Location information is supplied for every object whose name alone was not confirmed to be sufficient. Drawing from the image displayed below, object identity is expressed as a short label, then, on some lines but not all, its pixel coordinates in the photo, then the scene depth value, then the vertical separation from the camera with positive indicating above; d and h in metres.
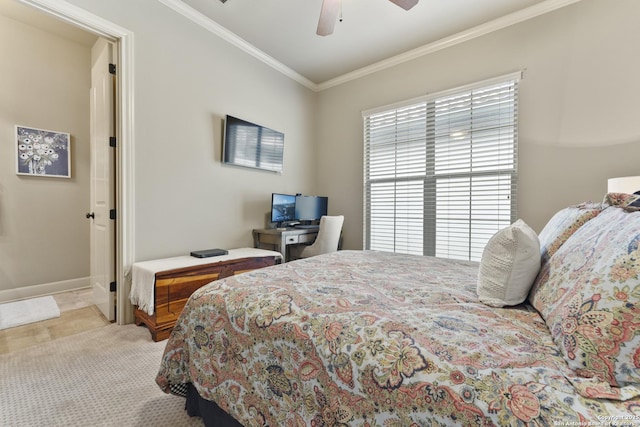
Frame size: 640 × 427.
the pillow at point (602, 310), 0.55 -0.24
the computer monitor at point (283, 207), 3.42 +0.01
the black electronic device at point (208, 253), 2.59 -0.44
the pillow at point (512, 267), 1.00 -0.21
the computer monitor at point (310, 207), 3.68 +0.02
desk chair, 3.32 -0.35
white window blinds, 2.82 +0.46
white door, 2.39 +0.23
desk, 3.22 -0.35
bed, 0.55 -0.36
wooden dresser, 2.07 -0.61
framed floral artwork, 2.95 +0.62
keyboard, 3.61 -0.24
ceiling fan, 1.95 +1.53
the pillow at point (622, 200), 0.99 +0.04
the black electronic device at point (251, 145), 3.06 +0.77
